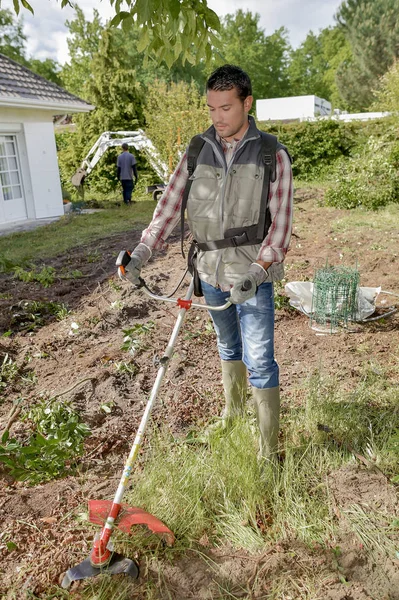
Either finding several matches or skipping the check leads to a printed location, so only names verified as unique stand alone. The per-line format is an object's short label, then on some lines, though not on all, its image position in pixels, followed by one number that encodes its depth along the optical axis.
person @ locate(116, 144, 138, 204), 15.77
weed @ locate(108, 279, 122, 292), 6.12
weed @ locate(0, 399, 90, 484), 2.90
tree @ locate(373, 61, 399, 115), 17.33
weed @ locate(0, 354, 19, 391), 4.28
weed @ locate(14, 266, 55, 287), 6.90
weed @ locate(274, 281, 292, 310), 5.63
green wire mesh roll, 4.97
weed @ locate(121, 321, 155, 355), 4.61
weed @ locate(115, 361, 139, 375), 4.27
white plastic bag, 5.28
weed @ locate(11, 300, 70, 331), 5.54
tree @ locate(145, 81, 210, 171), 15.03
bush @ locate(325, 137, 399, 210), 12.66
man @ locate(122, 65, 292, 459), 2.51
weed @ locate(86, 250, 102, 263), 8.26
